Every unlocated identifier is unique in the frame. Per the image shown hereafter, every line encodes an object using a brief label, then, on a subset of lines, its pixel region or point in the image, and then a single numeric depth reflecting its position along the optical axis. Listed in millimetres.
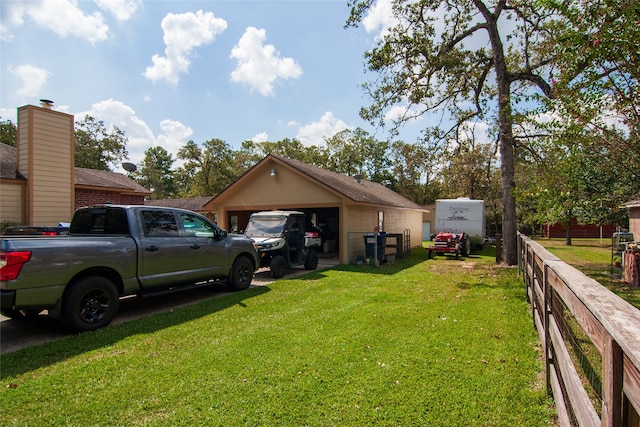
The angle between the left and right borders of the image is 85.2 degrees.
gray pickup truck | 4727
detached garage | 14117
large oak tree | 13148
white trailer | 18703
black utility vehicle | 10383
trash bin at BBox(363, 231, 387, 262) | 13510
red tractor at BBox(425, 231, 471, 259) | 16125
